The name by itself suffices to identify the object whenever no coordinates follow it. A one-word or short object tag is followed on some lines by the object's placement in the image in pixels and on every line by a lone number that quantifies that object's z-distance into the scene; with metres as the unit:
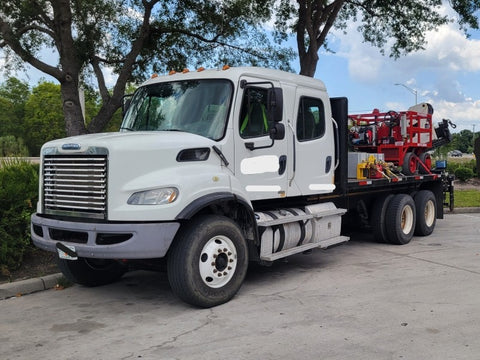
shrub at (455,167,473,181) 22.16
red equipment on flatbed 10.08
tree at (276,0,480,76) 13.56
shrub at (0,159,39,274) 6.51
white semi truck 5.01
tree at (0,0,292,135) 9.88
